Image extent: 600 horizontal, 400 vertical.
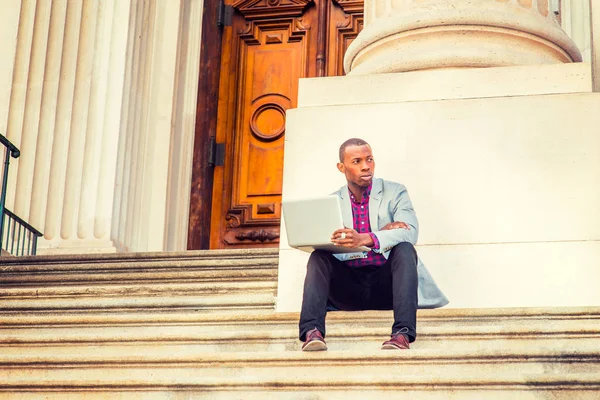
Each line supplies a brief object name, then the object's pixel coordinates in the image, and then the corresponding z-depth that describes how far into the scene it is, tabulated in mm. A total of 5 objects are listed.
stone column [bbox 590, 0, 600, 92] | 7715
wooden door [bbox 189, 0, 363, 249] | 11078
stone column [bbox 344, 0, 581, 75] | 7266
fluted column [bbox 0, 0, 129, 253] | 10430
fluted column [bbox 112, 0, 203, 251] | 10766
